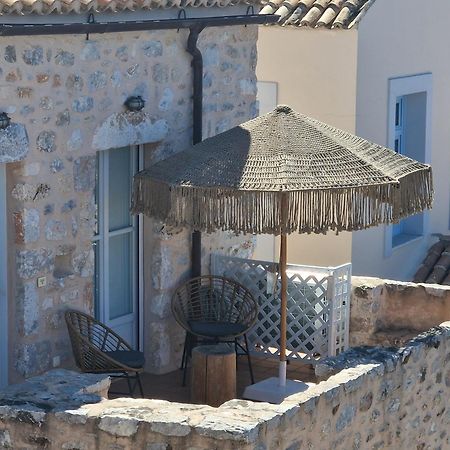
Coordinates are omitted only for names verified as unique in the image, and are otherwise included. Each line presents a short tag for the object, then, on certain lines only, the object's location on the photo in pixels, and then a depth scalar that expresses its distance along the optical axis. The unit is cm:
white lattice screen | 1113
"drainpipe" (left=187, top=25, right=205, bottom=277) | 1094
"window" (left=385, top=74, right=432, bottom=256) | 1538
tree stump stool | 984
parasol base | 1011
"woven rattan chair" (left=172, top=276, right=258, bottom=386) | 1086
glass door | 1050
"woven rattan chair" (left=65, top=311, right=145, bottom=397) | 952
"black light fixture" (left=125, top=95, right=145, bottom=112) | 1026
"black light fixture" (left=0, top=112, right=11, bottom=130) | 906
